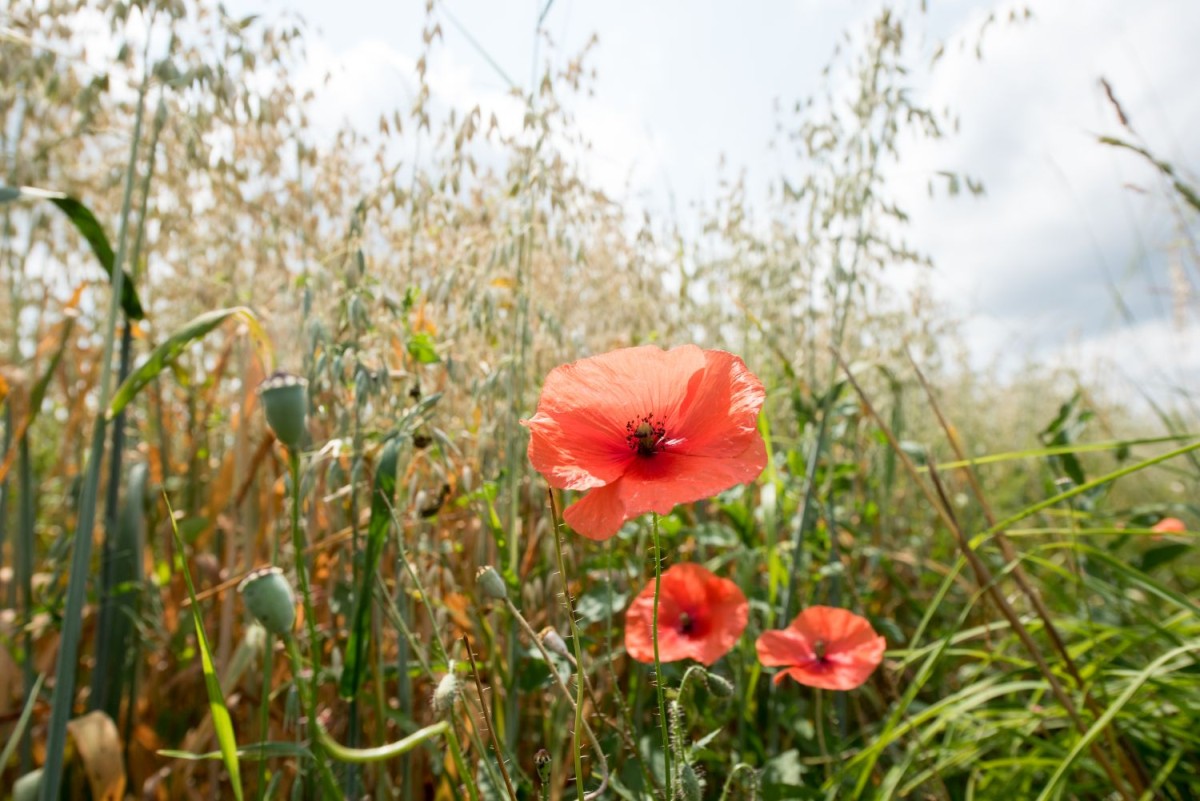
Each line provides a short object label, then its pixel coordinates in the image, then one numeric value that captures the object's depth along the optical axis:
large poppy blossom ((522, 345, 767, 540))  0.26
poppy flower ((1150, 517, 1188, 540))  0.58
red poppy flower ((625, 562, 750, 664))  0.39
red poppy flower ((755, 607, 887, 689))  0.39
